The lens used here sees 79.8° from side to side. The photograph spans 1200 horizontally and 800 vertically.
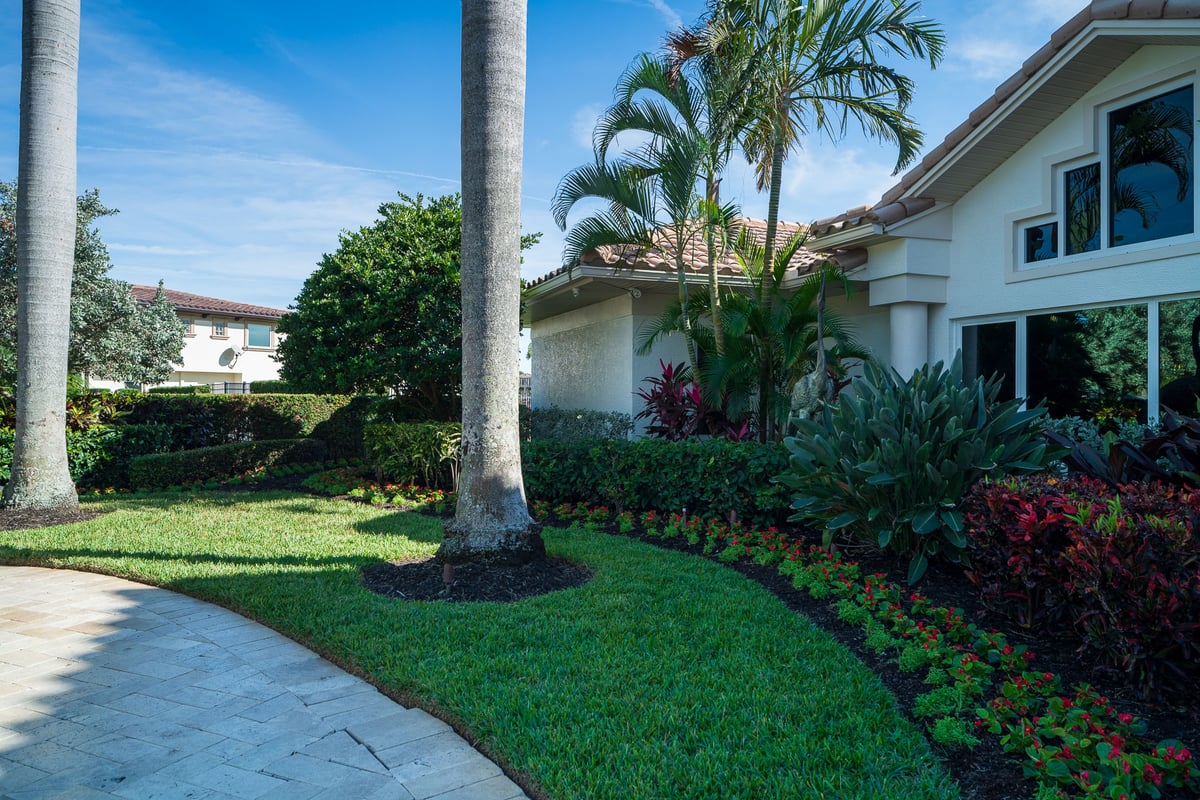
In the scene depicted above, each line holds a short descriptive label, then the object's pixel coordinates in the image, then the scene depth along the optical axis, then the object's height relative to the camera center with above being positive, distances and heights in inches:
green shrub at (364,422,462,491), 401.7 -29.0
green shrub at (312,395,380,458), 603.8 -23.0
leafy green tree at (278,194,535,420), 455.5 +58.1
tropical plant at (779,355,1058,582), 203.3 -14.3
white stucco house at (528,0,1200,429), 277.0 +82.1
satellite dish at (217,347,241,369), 1305.4 +79.3
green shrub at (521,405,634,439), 454.9 -13.5
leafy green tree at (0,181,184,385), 584.7 +75.0
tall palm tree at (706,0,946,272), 343.3 +170.0
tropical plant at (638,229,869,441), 346.9 +31.9
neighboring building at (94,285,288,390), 1259.2 +113.2
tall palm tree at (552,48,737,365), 356.8 +120.0
